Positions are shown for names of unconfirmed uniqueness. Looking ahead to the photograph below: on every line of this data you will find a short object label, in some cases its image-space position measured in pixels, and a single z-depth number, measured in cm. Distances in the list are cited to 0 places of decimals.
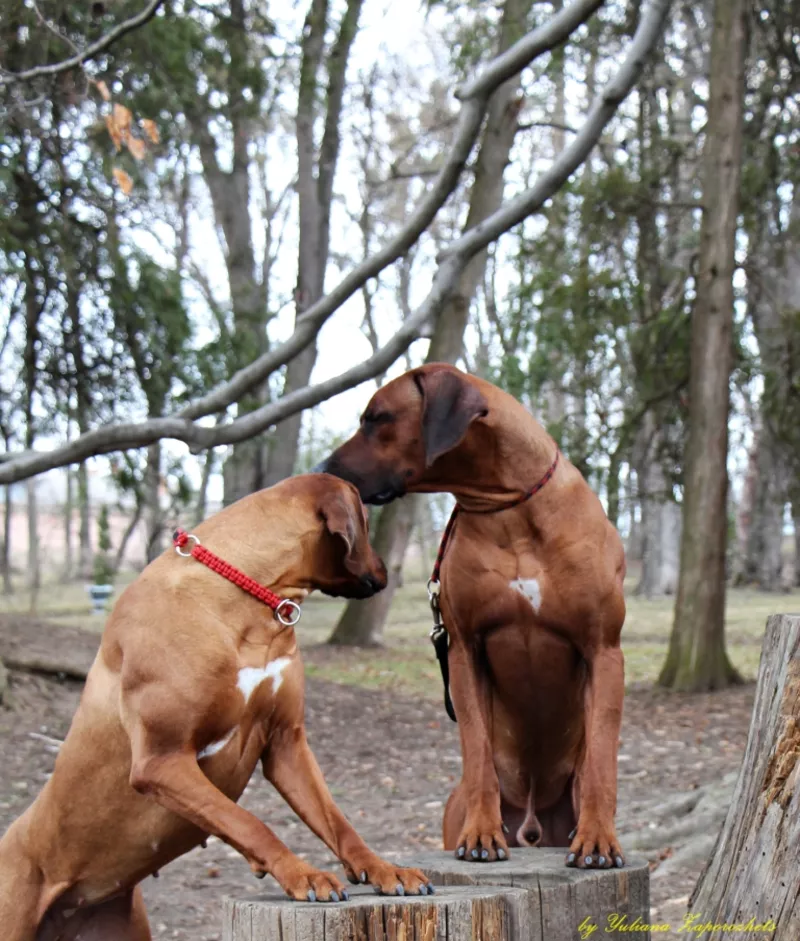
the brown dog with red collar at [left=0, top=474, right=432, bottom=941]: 306
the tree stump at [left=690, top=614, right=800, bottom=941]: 303
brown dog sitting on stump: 339
